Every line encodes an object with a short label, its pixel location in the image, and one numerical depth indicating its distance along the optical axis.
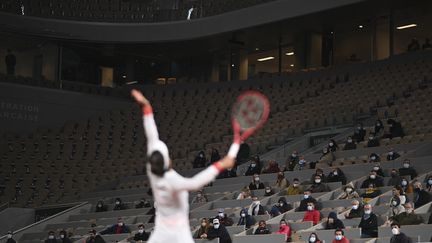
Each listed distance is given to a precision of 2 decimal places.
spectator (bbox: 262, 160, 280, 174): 30.16
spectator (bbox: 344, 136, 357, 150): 29.64
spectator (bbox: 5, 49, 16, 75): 43.88
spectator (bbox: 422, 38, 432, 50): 37.72
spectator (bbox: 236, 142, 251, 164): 33.53
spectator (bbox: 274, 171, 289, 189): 27.16
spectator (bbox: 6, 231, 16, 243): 28.62
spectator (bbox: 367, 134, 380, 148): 29.20
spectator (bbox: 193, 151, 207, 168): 34.09
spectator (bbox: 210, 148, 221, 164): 33.38
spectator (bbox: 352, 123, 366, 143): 30.65
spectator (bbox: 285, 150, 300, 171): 29.80
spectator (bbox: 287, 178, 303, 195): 25.91
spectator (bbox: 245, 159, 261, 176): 30.59
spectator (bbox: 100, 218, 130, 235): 27.50
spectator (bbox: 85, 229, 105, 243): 25.92
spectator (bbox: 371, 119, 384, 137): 30.42
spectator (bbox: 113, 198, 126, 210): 31.50
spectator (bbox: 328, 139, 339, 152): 29.94
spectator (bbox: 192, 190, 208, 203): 29.23
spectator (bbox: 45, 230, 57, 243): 27.41
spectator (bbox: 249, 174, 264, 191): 28.08
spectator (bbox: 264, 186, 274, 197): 26.81
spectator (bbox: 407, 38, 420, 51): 38.57
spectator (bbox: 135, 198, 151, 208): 31.05
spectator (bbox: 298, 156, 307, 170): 29.03
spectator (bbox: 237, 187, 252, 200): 27.31
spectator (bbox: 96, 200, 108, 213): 32.56
